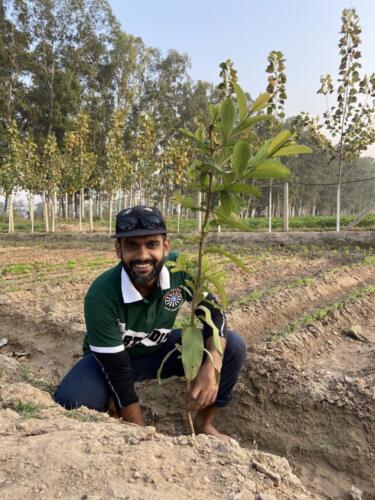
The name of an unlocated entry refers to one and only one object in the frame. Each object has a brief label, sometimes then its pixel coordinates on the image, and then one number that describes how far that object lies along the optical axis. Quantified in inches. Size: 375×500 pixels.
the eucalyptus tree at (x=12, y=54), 1200.2
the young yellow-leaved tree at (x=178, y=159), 905.5
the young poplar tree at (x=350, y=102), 586.9
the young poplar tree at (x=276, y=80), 606.1
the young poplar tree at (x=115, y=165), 916.0
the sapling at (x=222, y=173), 65.5
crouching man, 99.1
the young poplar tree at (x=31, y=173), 926.9
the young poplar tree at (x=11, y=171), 895.1
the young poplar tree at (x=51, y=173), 938.7
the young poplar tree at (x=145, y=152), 914.7
